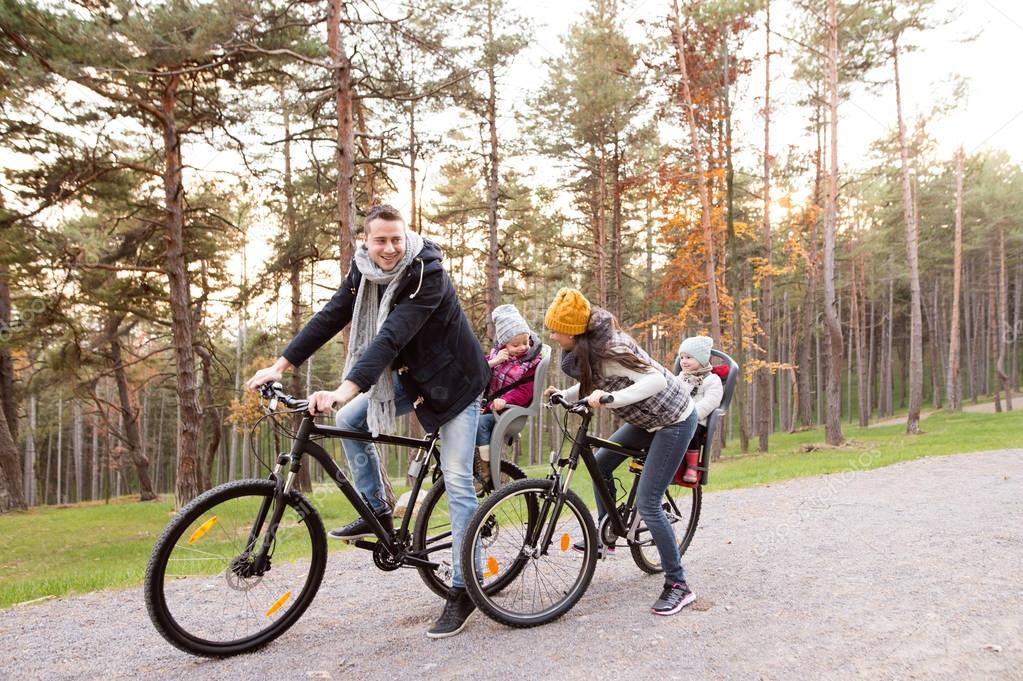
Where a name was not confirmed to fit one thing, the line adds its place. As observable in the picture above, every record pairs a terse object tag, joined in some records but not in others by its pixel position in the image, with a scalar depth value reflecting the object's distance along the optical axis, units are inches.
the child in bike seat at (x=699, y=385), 175.6
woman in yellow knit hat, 146.3
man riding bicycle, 135.3
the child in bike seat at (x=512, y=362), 196.5
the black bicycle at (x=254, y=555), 123.6
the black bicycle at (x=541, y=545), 148.5
